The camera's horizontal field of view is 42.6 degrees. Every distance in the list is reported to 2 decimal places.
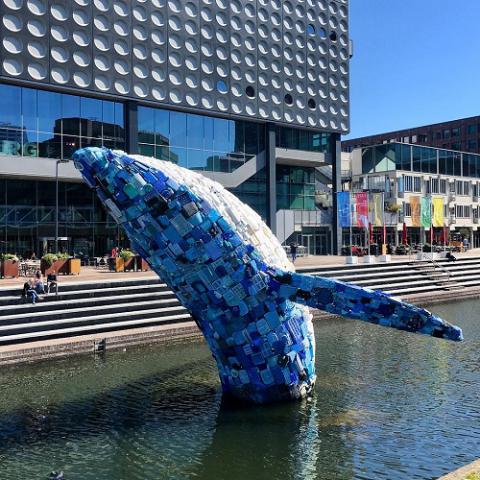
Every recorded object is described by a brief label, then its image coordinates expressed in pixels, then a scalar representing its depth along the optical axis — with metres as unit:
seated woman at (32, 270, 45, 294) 21.25
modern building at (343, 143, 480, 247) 61.80
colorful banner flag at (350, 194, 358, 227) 46.25
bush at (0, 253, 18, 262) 28.88
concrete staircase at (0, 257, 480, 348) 19.84
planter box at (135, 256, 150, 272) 31.70
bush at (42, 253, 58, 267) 28.61
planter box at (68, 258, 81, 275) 29.34
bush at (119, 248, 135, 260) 31.84
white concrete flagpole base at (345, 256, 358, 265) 34.54
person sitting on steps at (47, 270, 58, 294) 21.70
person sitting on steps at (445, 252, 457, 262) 40.22
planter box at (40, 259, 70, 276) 28.61
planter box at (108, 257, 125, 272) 31.66
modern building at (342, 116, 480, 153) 101.00
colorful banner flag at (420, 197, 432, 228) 51.16
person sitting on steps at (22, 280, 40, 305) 20.77
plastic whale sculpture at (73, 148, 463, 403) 10.80
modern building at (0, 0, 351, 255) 37.81
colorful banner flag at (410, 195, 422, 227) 51.53
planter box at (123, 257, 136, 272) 31.83
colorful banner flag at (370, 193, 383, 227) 48.03
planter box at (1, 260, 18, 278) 28.36
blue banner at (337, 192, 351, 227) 46.00
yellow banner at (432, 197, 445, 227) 53.16
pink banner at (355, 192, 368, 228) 46.12
